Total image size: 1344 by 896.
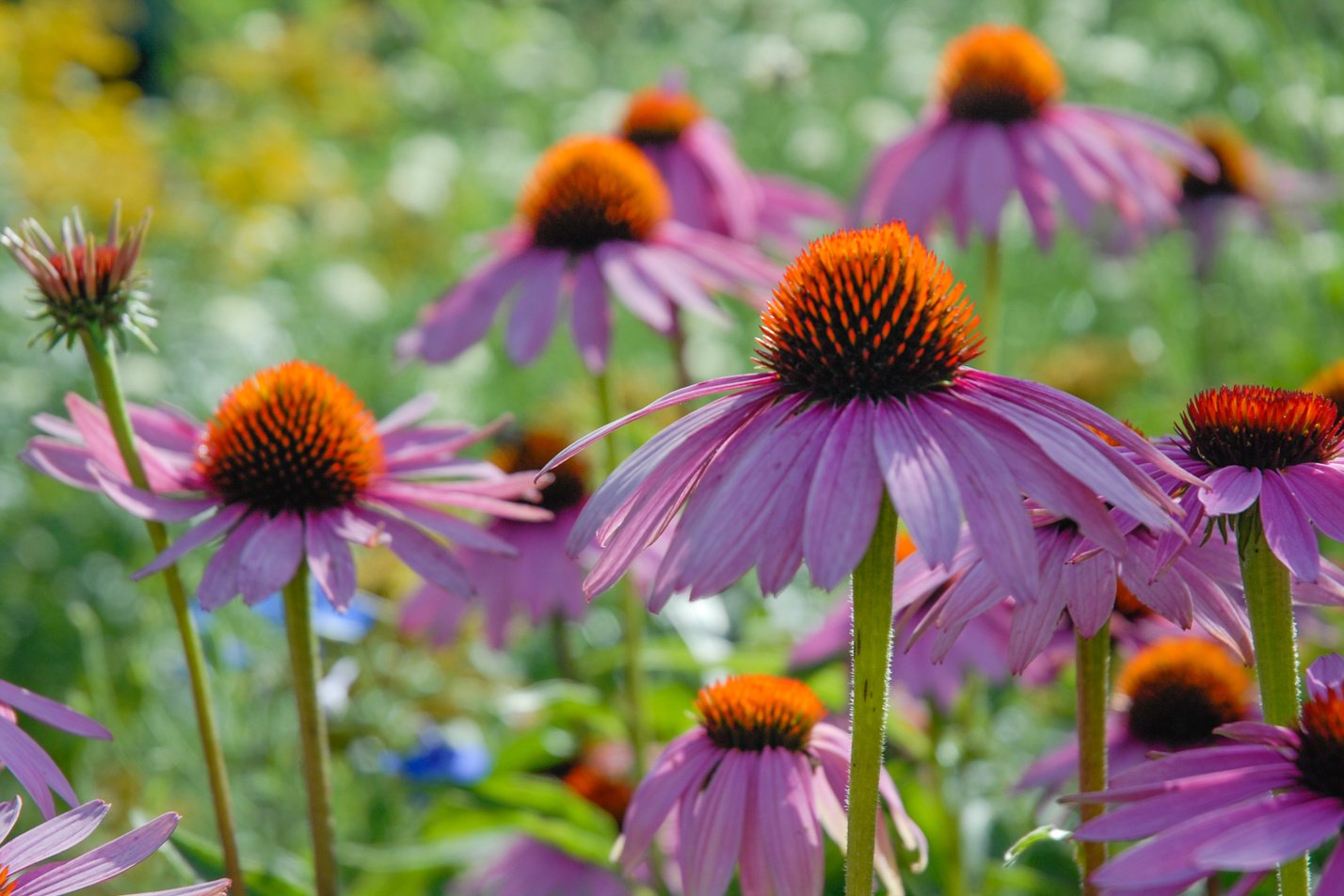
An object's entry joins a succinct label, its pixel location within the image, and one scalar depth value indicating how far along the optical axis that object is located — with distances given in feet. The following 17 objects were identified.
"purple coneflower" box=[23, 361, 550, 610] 2.96
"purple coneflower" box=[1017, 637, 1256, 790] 3.04
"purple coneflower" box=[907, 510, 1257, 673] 2.84
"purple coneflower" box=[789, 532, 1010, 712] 3.25
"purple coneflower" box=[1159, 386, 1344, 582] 2.80
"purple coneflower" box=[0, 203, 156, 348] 2.93
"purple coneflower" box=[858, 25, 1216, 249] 3.40
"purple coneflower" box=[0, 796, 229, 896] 2.79
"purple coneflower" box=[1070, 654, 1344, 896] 2.69
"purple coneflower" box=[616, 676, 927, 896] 2.90
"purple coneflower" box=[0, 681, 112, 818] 2.82
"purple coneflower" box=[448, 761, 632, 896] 3.38
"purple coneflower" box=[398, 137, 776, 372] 3.28
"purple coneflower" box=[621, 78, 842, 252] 3.60
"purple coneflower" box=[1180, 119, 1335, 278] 4.71
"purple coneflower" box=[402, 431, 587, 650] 3.38
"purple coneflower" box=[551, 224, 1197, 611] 2.76
